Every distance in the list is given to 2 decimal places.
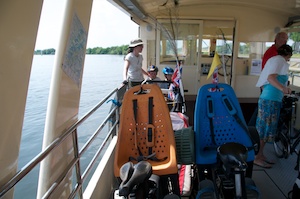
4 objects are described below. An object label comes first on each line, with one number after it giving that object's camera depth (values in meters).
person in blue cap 4.64
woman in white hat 3.85
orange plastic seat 1.93
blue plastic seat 2.02
